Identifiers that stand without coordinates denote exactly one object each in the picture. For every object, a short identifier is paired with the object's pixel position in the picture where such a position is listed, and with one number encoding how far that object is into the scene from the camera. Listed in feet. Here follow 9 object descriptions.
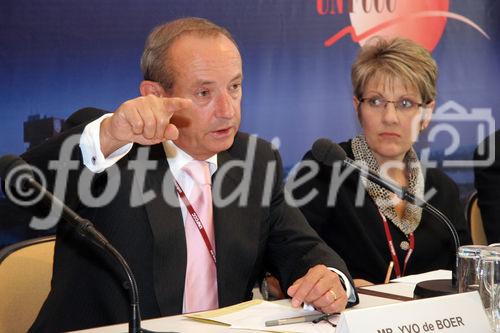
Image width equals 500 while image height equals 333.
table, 14.54
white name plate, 14.04
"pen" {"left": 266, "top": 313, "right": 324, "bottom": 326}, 14.62
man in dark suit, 14.95
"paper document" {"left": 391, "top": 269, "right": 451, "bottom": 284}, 15.65
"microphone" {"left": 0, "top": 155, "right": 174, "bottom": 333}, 14.11
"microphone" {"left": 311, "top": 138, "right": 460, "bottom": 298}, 15.01
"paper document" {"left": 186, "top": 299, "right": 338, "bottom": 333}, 14.59
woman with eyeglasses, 16.55
